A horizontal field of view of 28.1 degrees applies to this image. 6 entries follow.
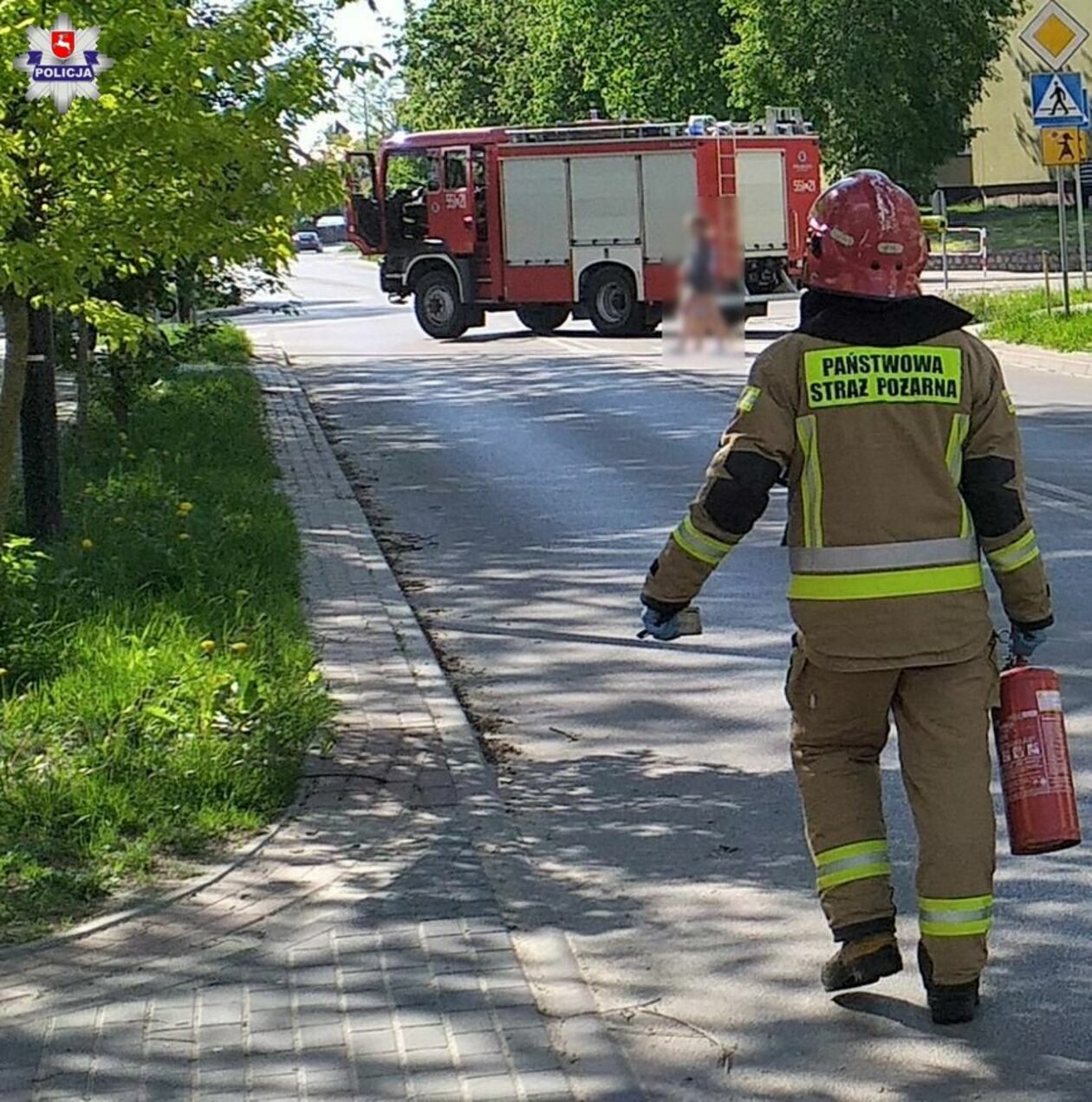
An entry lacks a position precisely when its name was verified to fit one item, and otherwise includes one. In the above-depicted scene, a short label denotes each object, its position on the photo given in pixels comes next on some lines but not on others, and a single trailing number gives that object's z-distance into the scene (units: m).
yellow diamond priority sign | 22.78
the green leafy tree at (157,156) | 7.08
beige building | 55.72
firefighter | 4.73
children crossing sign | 23.09
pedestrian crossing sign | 23.00
